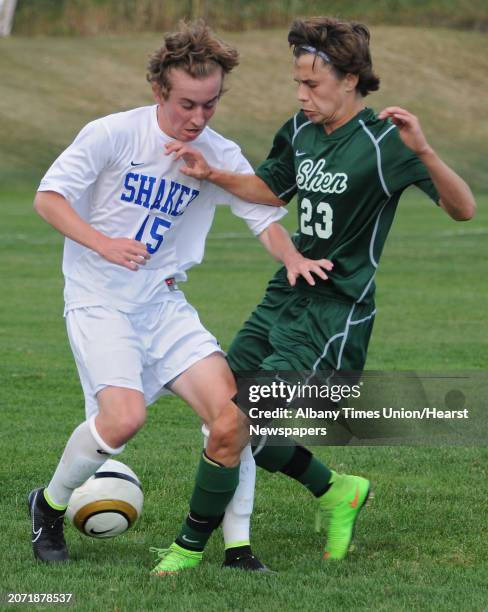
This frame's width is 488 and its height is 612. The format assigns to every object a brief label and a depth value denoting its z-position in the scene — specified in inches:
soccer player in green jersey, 426.3
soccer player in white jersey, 421.4
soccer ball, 441.7
